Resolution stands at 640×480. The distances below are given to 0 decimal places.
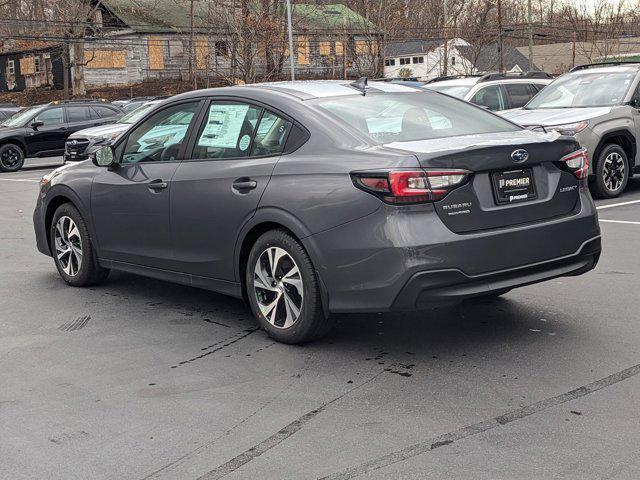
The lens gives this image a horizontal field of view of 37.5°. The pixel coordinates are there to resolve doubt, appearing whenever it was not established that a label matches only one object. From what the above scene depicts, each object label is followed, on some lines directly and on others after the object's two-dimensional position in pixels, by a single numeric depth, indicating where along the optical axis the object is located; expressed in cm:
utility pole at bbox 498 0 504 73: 5651
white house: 8400
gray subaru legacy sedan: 524
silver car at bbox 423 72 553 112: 1652
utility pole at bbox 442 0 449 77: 5899
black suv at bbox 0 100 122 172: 2495
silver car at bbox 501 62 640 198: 1266
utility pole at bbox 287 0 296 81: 4134
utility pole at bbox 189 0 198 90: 5959
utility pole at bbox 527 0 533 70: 5542
